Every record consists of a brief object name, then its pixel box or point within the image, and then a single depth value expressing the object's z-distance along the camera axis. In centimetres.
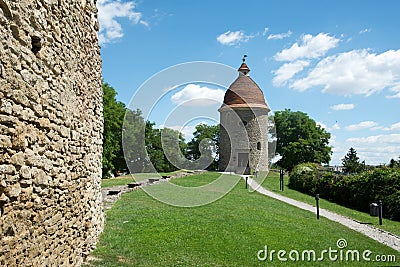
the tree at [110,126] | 3600
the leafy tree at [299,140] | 5272
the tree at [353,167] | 2300
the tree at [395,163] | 1923
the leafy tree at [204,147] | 3951
